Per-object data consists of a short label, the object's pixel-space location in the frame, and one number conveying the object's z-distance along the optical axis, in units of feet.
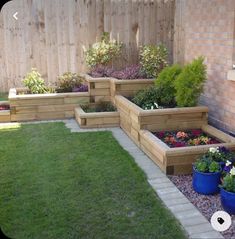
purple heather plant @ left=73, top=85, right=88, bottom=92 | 18.25
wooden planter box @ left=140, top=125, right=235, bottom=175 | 10.68
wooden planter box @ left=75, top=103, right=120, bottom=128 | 16.06
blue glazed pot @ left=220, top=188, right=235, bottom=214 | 8.40
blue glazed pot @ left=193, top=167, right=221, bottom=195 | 9.51
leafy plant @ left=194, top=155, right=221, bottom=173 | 9.56
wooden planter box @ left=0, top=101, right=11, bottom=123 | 16.96
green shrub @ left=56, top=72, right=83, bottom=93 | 18.55
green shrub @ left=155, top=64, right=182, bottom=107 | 14.57
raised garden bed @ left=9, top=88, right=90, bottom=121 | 17.05
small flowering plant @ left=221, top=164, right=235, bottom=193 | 8.54
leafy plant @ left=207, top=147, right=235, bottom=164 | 10.12
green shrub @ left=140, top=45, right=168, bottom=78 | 17.93
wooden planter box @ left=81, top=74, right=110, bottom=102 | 17.54
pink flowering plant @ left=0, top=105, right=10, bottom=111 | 17.89
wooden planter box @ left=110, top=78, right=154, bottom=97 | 16.80
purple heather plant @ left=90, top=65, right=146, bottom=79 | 17.65
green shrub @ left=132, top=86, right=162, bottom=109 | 14.49
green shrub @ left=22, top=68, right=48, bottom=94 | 18.03
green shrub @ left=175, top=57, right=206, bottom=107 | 13.05
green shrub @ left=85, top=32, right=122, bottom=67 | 19.24
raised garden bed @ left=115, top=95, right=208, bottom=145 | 13.09
